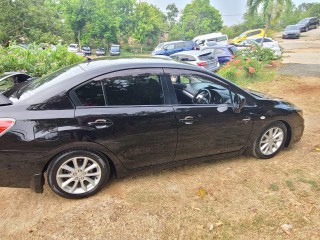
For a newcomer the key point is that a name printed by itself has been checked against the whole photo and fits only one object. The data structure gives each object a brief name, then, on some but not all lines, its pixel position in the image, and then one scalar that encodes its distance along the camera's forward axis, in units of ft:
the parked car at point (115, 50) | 114.93
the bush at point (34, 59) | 19.81
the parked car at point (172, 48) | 72.43
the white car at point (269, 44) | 53.42
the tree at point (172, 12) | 195.21
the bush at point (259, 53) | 40.05
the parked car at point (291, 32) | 99.81
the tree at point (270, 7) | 52.54
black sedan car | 8.79
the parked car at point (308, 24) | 116.47
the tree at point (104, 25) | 135.23
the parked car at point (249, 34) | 85.77
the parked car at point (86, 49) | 115.60
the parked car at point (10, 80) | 12.38
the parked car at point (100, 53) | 119.48
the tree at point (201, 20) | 156.46
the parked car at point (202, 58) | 39.23
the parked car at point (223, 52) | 47.29
